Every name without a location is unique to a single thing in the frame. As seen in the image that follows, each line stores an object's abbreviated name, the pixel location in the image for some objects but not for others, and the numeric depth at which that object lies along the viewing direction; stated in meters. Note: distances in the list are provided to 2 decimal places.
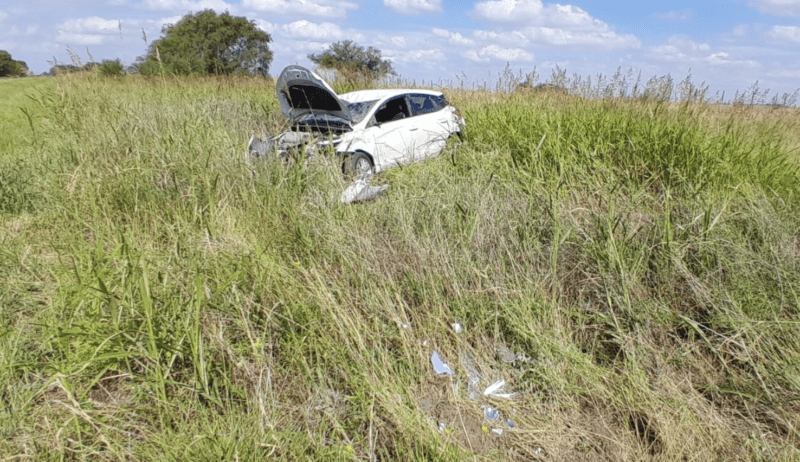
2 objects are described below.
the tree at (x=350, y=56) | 40.56
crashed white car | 6.79
